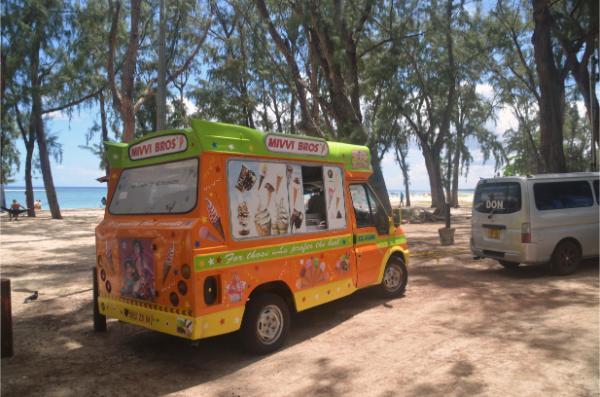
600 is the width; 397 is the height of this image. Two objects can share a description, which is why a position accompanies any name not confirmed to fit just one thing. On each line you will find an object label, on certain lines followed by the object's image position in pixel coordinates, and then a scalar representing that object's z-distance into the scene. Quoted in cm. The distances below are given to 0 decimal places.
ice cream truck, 464
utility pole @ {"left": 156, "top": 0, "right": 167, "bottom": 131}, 977
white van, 844
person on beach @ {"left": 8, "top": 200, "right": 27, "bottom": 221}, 2489
